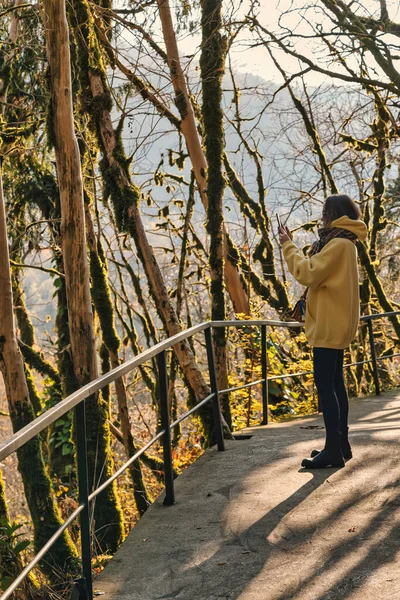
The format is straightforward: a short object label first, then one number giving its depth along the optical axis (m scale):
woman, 5.52
